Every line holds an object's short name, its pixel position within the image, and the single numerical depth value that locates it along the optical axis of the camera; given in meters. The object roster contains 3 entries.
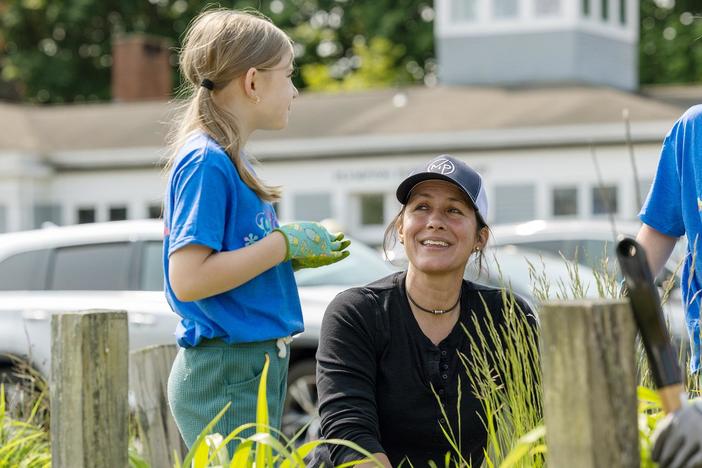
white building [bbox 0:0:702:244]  17.44
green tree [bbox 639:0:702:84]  27.22
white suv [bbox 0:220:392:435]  7.55
